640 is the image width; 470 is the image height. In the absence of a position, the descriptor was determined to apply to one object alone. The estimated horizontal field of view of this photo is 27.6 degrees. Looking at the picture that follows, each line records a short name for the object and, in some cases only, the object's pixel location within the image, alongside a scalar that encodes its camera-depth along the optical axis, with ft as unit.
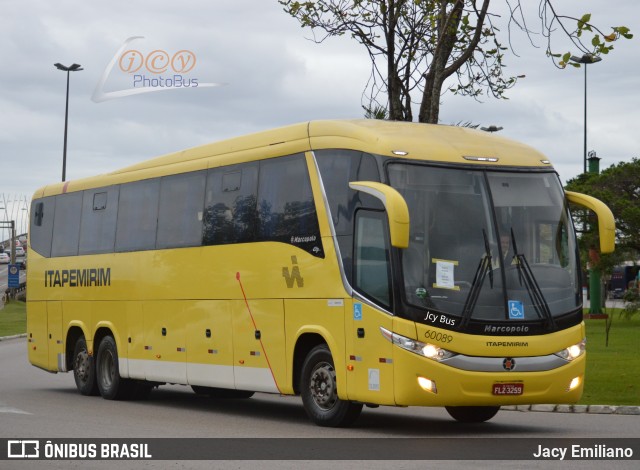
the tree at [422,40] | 71.46
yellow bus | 46.96
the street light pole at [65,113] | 201.77
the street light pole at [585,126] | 202.78
